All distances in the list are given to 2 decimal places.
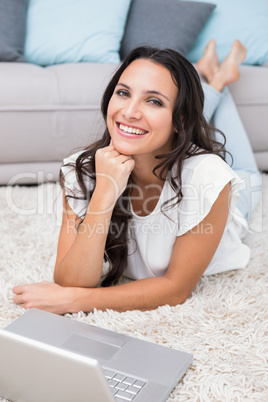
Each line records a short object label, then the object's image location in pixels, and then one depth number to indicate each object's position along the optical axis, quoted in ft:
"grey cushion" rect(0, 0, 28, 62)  8.92
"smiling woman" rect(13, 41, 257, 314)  4.66
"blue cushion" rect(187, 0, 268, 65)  9.93
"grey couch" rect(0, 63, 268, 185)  8.08
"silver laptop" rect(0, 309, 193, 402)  3.01
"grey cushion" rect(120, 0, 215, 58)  9.48
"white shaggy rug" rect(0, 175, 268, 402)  3.93
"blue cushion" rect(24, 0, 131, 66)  9.29
